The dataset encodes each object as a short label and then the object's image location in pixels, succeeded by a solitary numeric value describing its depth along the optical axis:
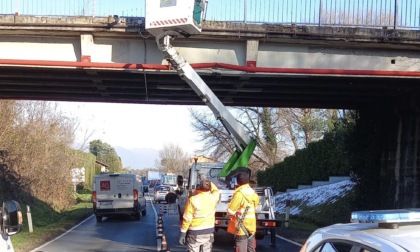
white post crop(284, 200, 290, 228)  21.30
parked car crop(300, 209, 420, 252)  3.26
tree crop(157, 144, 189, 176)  138.36
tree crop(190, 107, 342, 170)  47.34
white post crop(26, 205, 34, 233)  19.08
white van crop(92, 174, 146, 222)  26.22
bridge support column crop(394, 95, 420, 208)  15.44
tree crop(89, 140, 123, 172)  101.00
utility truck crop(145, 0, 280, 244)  12.09
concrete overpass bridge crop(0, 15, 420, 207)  13.30
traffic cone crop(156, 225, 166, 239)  14.59
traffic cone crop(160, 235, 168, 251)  12.24
